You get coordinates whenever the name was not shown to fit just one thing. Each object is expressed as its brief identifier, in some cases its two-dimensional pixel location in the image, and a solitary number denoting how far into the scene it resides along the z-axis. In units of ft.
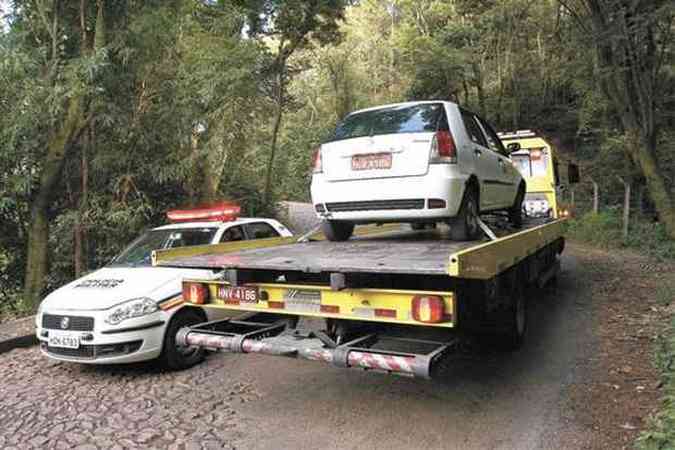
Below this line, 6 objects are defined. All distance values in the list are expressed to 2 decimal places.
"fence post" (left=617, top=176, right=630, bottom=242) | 46.26
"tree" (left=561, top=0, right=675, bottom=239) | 34.73
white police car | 15.89
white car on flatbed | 14.97
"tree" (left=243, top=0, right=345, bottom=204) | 39.52
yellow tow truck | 10.77
